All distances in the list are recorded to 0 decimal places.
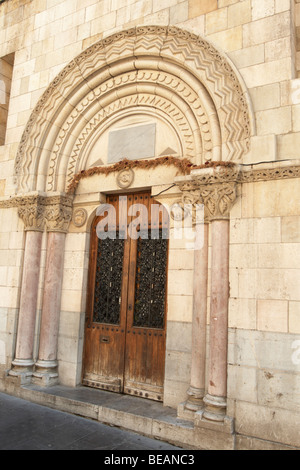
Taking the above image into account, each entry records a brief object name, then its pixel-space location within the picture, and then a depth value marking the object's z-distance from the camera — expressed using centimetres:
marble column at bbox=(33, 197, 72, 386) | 576
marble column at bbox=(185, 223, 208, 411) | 436
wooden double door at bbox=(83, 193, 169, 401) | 523
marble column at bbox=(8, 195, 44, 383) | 586
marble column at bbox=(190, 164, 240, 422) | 416
